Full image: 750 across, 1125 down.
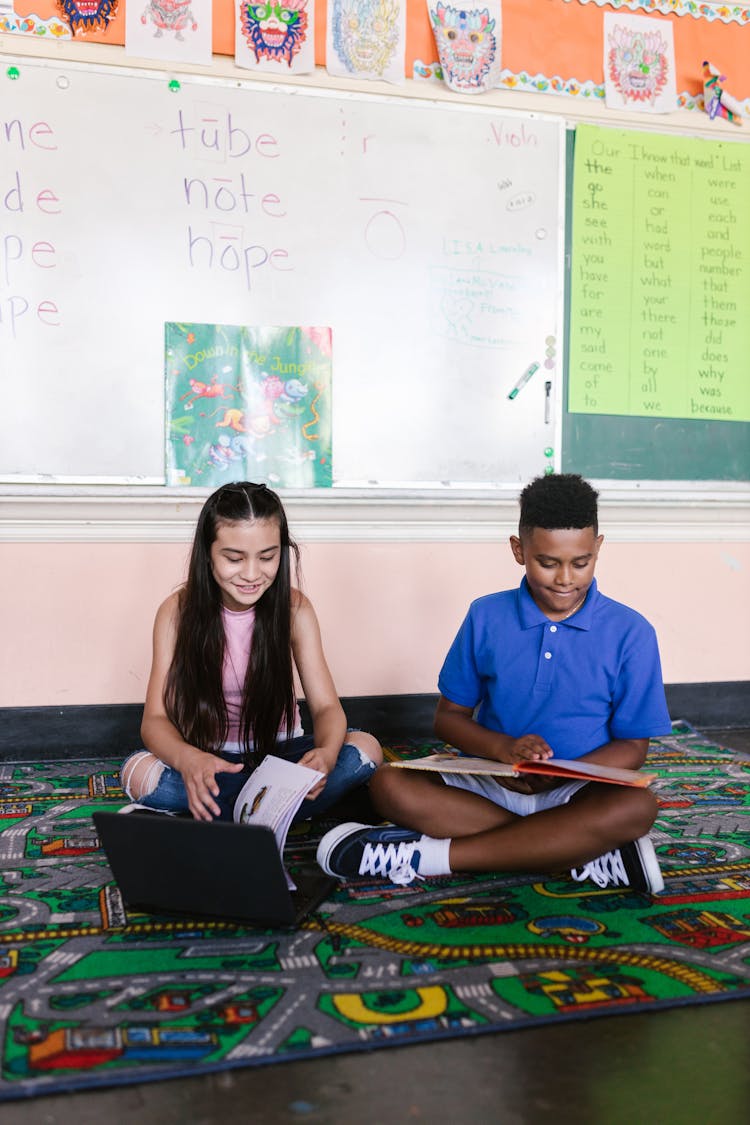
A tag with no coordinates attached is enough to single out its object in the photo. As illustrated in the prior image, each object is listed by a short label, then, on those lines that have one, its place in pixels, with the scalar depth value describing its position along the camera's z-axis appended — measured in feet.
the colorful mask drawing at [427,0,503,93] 9.16
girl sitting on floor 5.86
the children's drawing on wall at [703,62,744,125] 9.87
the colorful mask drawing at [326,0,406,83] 8.97
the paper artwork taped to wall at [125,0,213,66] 8.48
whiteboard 8.43
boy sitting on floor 5.21
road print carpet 3.64
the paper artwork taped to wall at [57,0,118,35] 8.38
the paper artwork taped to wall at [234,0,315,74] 8.73
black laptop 4.24
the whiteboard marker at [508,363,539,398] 9.60
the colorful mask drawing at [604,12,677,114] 9.68
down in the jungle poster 8.76
